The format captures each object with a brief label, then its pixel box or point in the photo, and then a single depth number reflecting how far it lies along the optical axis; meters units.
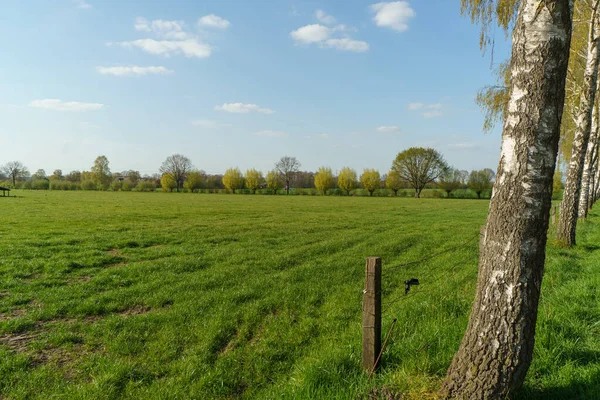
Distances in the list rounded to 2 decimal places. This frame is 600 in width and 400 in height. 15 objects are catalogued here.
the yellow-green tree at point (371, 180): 101.88
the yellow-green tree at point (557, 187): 63.03
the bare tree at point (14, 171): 116.31
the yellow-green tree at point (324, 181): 106.69
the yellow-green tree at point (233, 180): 109.88
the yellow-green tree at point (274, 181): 107.31
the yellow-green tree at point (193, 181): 106.44
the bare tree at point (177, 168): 112.44
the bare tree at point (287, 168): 115.94
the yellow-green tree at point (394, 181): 96.81
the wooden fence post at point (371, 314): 4.30
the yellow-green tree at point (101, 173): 110.81
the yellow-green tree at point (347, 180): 106.81
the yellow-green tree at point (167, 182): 108.44
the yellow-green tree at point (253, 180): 112.19
